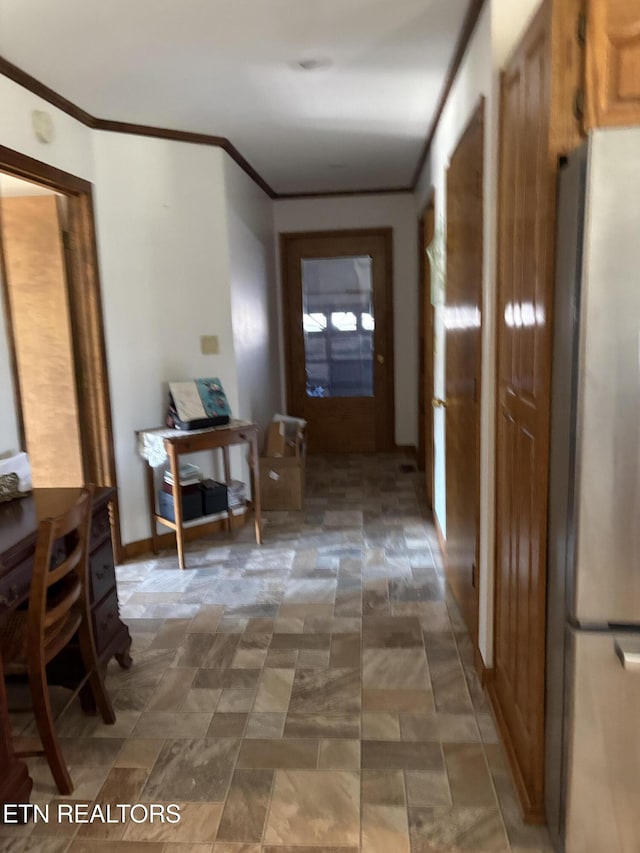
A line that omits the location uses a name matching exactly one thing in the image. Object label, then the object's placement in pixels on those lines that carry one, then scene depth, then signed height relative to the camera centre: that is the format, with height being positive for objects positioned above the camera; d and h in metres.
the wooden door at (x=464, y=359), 2.39 -0.10
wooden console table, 3.46 -0.56
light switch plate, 3.95 +0.00
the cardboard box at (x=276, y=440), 4.81 -0.74
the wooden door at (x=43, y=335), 3.37 +0.08
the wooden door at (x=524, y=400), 1.55 -0.18
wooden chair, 1.78 -0.86
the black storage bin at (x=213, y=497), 3.75 -0.90
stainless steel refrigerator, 1.29 -0.36
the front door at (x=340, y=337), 5.84 +0.03
